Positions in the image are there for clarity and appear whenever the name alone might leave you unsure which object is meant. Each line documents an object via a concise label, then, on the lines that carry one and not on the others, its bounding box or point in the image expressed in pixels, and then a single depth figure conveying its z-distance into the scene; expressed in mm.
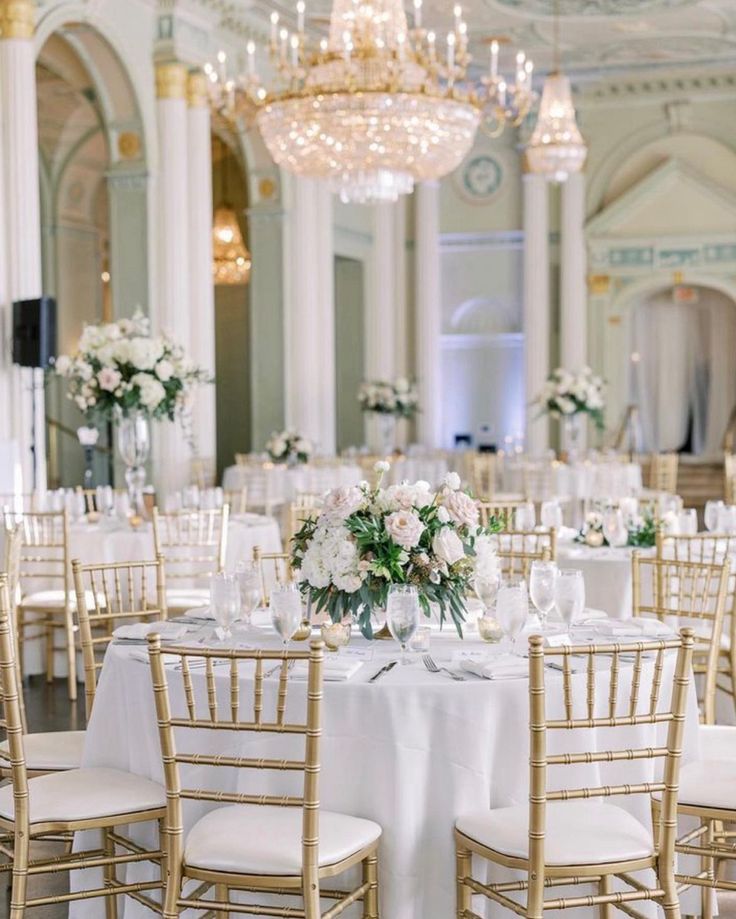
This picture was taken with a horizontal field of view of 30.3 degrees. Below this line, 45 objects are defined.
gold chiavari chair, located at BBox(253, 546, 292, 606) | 4829
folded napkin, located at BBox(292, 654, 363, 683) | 3525
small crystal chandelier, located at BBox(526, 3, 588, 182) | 10797
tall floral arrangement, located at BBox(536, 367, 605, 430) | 13508
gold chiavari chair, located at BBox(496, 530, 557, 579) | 5391
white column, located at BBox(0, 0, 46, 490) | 9828
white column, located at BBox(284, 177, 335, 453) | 15125
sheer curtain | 18953
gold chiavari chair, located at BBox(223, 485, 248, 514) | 9211
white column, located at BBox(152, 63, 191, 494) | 12344
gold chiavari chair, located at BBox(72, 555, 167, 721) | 4355
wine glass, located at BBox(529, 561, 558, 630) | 3951
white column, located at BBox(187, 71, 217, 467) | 12742
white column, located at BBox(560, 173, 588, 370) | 17875
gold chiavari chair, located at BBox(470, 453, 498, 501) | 12377
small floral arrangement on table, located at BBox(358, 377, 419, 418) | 15711
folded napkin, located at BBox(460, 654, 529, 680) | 3545
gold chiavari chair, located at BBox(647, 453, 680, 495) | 13716
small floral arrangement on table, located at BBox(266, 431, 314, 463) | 12906
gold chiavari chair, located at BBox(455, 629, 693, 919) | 3158
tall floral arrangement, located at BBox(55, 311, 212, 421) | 8102
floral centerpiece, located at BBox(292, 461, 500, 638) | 3846
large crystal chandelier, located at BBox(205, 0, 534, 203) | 8141
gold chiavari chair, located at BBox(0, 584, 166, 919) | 3465
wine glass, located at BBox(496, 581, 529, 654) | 3789
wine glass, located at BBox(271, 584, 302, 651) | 3752
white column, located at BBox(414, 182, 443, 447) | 18031
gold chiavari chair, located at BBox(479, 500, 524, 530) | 7004
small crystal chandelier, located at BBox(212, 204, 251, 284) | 15445
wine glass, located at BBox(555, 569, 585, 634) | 3938
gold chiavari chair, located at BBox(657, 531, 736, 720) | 5824
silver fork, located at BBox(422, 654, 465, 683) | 3540
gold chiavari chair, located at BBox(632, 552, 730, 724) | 4891
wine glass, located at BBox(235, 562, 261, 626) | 3967
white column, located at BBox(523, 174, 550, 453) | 17797
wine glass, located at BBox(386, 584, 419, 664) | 3625
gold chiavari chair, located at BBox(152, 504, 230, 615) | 7270
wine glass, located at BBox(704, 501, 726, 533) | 7191
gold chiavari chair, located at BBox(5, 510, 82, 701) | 7059
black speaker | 9539
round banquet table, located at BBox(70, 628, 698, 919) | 3441
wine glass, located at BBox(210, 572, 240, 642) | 3875
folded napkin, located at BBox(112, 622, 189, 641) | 4039
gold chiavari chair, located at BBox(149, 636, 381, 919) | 3129
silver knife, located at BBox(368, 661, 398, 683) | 3535
